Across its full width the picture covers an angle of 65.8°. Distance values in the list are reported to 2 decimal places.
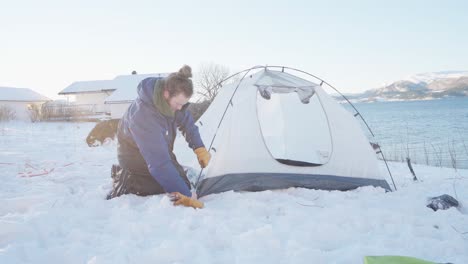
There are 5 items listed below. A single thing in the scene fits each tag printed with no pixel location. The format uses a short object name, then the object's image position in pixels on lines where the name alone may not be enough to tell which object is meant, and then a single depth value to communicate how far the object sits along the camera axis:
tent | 4.18
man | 3.35
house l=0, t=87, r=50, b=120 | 38.56
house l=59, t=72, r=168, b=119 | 27.09
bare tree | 30.53
